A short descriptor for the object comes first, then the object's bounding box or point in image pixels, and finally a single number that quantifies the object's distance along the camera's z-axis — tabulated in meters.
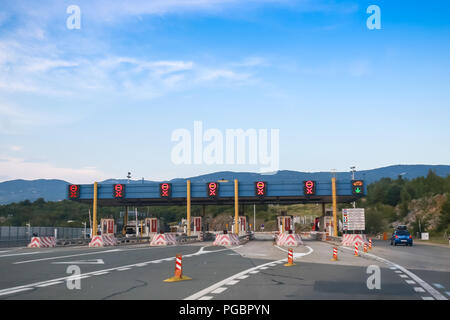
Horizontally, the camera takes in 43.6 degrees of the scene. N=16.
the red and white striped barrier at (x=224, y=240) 46.41
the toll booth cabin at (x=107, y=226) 62.97
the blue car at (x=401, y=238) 45.50
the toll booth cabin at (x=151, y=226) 70.92
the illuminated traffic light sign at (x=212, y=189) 58.89
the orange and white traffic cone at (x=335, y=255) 24.06
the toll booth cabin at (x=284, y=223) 68.81
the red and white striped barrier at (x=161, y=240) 47.47
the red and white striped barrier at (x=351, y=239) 42.94
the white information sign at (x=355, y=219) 48.53
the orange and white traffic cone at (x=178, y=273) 14.75
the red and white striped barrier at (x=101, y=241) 45.00
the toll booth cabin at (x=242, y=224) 68.44
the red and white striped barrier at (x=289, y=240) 45.78
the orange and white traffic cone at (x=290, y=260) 20.58
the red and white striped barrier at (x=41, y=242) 42.31
